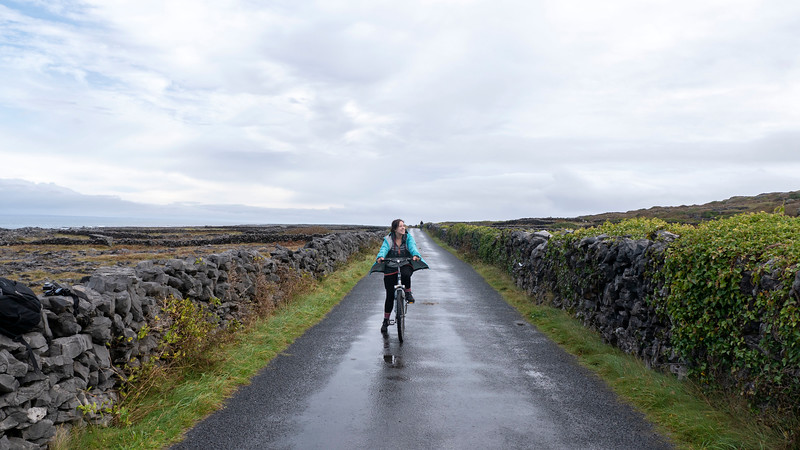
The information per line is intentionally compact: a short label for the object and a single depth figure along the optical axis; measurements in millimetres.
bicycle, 10125
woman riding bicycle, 10859
